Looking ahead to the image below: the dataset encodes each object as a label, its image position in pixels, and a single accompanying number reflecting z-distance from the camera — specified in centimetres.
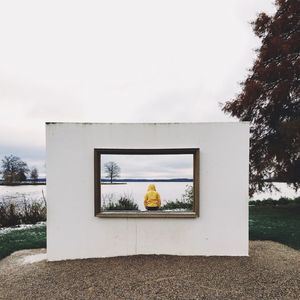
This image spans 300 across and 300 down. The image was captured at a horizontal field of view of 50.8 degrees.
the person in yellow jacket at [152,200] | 712
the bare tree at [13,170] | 2296
